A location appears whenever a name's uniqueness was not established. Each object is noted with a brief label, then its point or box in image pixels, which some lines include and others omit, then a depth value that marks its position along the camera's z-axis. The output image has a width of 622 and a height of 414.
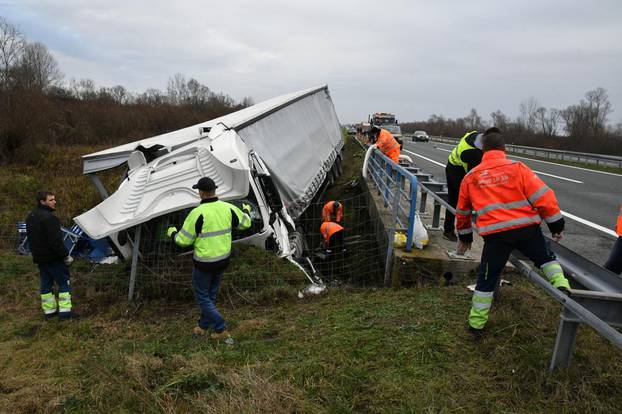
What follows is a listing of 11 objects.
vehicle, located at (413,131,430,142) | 38.66
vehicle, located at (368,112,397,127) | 33.53
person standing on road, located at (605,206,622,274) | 4.13
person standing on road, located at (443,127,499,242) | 4.61
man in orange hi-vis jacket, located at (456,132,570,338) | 2.85
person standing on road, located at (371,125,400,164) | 8.33
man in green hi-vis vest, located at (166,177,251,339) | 3.72
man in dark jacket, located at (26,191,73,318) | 4.61
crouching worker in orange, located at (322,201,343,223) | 6.96
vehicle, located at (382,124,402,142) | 26.25
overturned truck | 4.40
